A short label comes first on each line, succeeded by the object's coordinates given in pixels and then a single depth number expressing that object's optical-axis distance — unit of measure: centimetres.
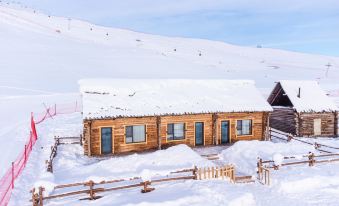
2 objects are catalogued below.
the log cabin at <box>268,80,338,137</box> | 2975
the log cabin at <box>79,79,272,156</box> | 2220
